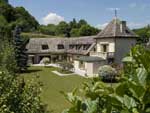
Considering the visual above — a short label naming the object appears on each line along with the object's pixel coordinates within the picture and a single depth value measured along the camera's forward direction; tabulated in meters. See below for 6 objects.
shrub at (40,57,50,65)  22.72
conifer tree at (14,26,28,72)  18.68
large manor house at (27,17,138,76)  17.50
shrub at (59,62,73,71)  18.88
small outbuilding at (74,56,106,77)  17.15
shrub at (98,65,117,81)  13.98
